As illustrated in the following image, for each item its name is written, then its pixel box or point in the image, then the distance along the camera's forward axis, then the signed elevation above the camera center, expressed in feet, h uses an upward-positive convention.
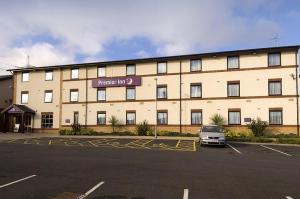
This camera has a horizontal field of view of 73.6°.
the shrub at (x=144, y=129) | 73.97 -6.90
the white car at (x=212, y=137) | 49.40 -6.40
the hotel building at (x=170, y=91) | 68.11 +7.63
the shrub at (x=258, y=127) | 66.35 -5.04
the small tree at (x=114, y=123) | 78.62 -5.08
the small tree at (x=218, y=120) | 70.59 -3.05
